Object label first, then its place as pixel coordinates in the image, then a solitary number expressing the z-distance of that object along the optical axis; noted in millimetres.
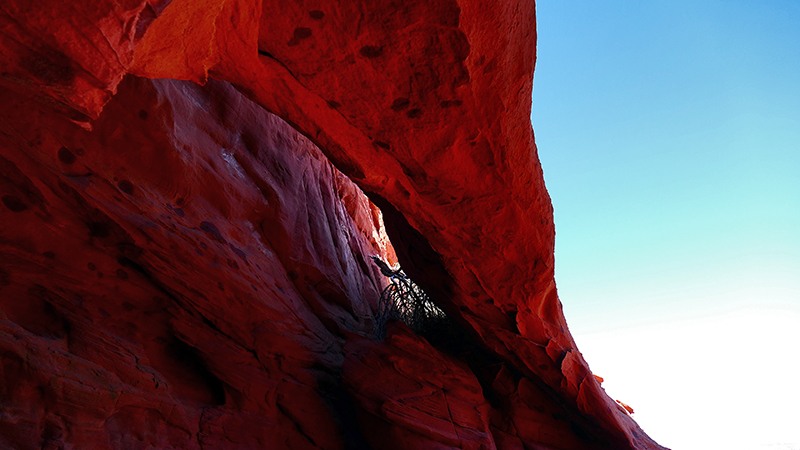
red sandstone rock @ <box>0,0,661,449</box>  3533
